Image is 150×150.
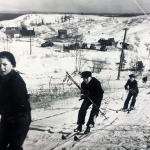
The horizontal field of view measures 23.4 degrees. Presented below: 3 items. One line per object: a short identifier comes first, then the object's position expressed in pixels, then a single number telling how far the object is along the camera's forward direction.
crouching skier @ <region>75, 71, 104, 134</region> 7.87
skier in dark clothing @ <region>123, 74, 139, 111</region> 12.62
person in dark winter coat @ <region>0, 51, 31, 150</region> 4.04
